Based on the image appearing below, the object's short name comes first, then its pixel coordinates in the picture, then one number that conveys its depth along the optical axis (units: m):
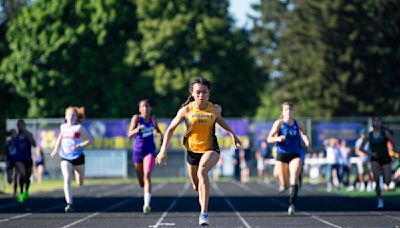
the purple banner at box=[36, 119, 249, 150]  49.91
